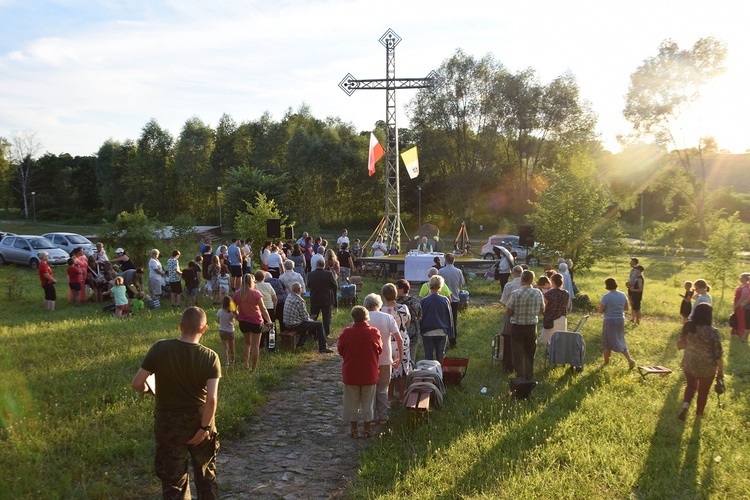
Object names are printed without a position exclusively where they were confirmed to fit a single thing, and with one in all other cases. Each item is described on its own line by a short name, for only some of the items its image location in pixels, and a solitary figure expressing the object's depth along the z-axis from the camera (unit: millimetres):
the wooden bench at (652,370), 8445
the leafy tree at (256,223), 23734
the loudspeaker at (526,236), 23703
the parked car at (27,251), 24031
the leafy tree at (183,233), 31203
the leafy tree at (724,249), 17375
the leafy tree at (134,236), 23891
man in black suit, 10516
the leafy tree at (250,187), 38844
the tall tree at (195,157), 54125
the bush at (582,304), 16219
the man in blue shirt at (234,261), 16453
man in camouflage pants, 4074
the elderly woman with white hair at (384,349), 6539
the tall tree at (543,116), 41469
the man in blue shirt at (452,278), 10633
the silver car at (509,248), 28828
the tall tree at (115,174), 60875
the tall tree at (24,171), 63656
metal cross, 25312
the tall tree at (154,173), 58844
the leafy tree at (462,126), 41875
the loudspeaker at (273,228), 21938
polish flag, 25766
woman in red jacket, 6156
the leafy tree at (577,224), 18125
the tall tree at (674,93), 37719
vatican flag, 25731
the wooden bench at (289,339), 10219
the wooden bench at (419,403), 6372
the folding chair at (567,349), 8797
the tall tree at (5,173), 61438
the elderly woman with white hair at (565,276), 11578
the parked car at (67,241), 26369
